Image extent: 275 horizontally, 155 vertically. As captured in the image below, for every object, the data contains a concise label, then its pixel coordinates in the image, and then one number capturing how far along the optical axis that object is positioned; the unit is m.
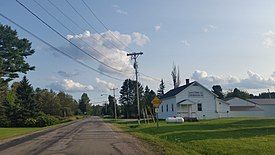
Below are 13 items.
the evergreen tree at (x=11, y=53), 31.93
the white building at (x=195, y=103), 34.87
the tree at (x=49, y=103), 59.70
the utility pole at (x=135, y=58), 29.97
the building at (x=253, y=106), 46.78
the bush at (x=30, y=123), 35.00
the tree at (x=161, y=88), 84.40
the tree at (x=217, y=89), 73.68
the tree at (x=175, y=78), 56.02
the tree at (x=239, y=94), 68.44
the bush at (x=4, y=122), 35.10
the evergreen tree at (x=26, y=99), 37.92
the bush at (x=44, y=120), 35.66
